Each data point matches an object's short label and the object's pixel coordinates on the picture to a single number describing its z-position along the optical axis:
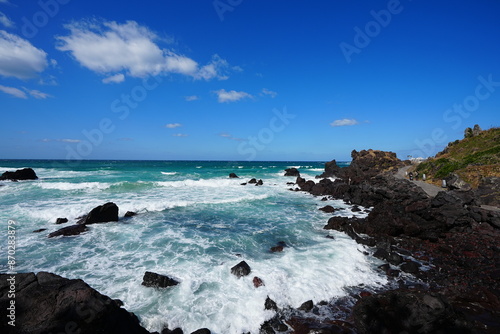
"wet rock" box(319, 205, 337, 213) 19.50
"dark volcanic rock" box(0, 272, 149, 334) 4.40
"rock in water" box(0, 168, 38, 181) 37.07
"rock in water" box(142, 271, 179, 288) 7.98
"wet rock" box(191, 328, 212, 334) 5.82
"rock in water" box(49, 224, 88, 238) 12.76
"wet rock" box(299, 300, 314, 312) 7.01
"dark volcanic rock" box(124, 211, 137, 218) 16.99
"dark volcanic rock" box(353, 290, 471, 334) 5.76
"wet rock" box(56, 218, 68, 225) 15.21
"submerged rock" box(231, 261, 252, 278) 8.70
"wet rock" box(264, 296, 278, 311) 6.94
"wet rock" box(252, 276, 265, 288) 8.06
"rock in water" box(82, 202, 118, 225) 14.78
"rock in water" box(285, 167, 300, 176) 53.41
